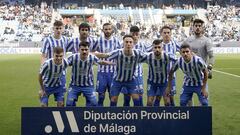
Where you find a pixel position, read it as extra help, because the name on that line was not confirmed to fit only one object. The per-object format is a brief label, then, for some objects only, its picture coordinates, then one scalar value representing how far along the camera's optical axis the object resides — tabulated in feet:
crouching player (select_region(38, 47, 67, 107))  57.21
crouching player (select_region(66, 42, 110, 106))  58.75
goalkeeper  61.90
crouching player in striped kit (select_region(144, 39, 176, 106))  59.26
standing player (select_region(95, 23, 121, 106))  65.65
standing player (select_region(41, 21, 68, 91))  63.98
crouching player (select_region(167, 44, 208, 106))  57.74
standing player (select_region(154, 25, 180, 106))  63.77
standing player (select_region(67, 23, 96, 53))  61.54
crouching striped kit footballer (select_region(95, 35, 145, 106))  59.21
